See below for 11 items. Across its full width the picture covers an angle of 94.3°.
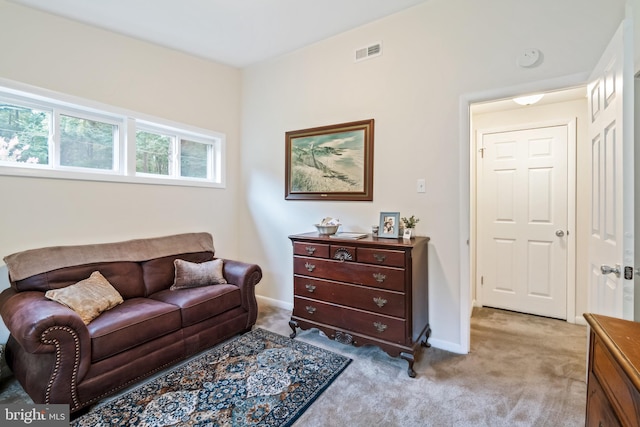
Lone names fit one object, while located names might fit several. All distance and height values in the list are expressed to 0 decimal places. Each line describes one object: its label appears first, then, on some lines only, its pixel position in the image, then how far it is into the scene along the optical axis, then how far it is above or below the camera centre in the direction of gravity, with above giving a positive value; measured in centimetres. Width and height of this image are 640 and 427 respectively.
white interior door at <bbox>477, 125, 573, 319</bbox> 314 -12
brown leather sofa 163 -72
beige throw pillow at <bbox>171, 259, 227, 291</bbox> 270 -60
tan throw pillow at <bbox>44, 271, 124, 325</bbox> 195 -60
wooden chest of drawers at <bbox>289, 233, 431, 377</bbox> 215 -64
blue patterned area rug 167 -116
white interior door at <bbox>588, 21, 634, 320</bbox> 142 +16
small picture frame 247 -13
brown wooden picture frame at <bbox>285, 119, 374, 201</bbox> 285 +49
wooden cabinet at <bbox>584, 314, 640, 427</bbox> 79 -50
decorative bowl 270 -18
